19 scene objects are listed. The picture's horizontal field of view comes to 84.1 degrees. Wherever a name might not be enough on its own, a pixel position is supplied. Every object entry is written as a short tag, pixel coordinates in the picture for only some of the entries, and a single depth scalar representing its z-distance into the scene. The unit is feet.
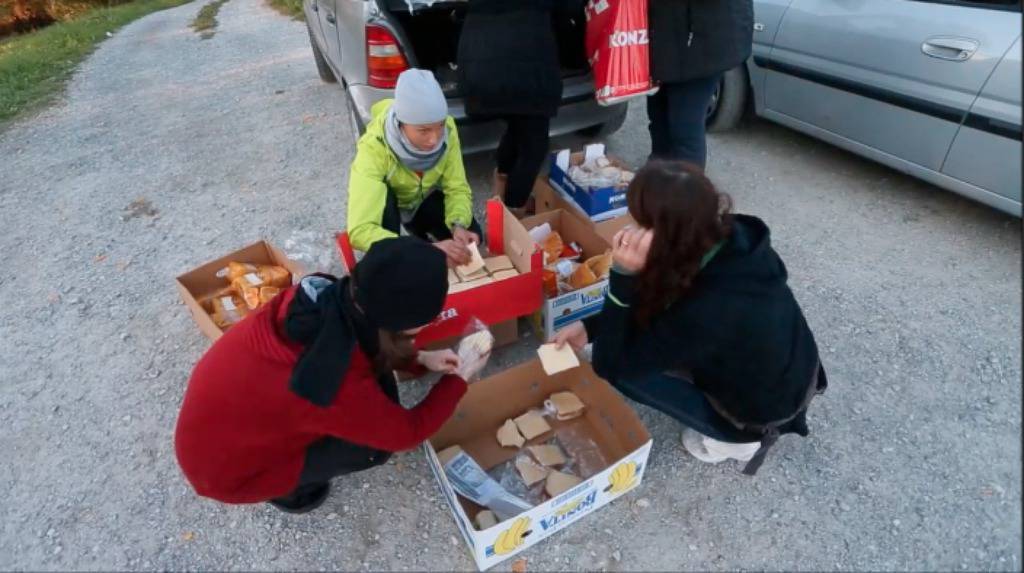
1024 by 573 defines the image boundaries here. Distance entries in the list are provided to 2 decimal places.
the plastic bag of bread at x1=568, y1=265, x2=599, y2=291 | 8.04
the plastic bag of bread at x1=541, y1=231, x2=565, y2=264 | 8.85
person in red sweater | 4.45
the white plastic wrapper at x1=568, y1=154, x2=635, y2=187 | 9.90
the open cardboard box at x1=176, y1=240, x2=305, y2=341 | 8.28
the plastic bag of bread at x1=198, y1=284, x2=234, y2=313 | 8.71
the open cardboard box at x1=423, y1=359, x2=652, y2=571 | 5.60
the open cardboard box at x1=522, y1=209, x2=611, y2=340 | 7.79
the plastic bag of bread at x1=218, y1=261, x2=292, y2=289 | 8.56
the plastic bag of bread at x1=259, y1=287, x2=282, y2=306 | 8.27
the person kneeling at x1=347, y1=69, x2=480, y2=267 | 7.02
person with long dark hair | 4.65
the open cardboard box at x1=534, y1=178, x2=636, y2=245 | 8.86
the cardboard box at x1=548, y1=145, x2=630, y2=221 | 9.61
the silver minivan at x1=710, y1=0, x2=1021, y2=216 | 8.60
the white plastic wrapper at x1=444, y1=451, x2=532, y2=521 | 6.21
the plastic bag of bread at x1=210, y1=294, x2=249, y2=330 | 8.32
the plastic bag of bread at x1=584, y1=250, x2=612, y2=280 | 8.26
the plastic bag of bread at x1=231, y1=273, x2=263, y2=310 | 8.20
